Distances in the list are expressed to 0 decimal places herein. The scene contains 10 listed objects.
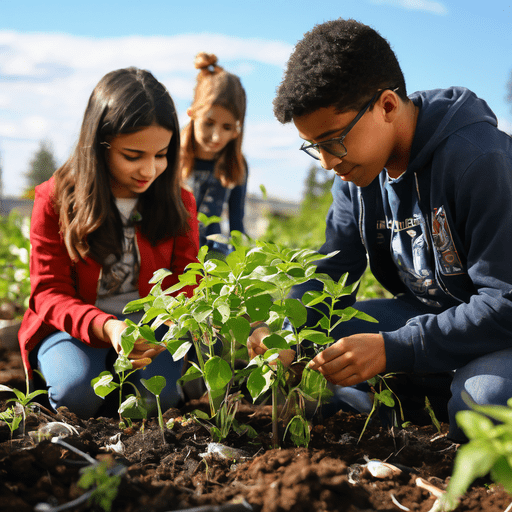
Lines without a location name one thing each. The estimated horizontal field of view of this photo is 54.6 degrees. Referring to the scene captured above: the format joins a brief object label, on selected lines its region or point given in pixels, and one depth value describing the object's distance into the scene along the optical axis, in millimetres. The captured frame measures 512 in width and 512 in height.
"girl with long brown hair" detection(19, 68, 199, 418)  1773
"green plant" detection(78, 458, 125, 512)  783
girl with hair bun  3223
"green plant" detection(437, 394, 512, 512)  537
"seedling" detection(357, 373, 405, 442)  1255
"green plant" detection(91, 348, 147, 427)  1168
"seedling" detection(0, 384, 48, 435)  1198
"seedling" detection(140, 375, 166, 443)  1197
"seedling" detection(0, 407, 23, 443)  1170
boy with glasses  1288
